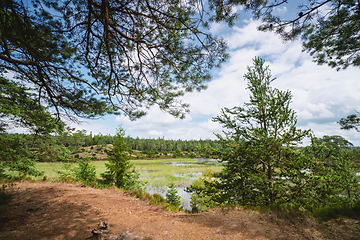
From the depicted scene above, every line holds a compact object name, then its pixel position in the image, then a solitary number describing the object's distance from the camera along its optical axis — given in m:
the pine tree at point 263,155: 4.88
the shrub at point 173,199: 8.03
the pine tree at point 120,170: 9.84
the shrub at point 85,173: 10.59
